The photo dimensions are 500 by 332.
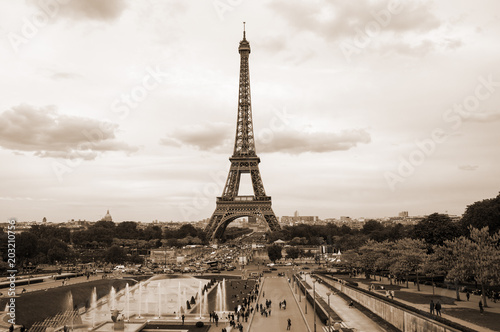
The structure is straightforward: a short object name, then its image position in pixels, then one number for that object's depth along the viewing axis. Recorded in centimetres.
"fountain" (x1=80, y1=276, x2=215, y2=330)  4453
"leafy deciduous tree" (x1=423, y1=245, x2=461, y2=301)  4541
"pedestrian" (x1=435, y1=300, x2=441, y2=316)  3076
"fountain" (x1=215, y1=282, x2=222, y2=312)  4783
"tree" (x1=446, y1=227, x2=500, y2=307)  3584
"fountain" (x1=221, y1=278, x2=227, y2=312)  4772
